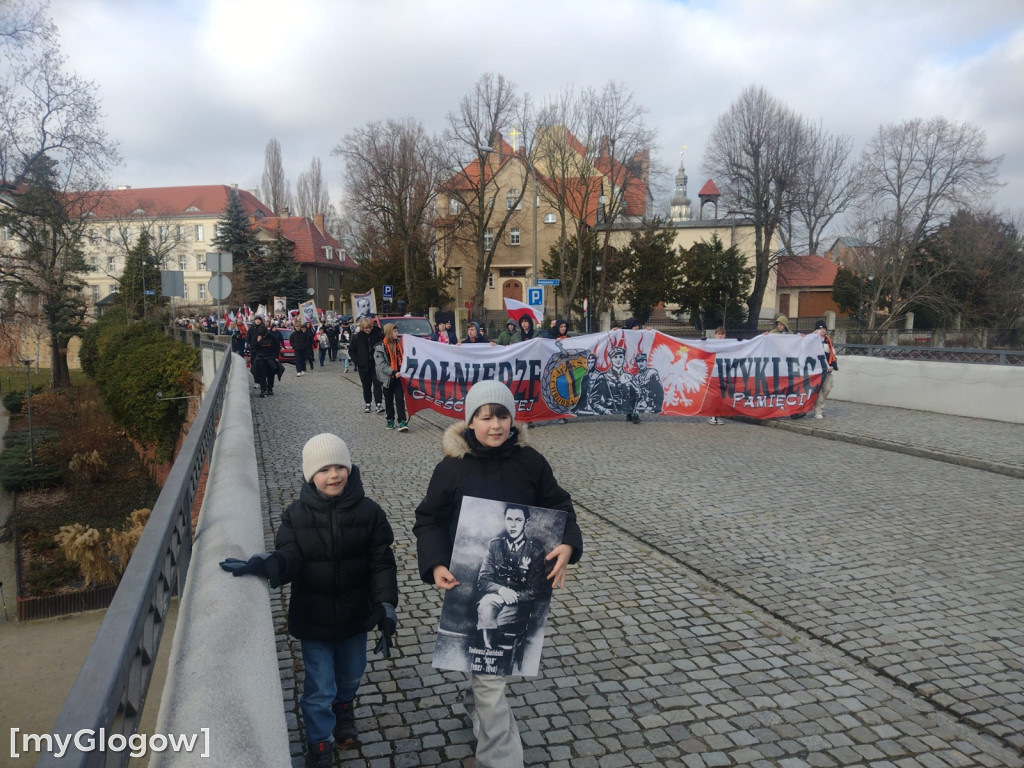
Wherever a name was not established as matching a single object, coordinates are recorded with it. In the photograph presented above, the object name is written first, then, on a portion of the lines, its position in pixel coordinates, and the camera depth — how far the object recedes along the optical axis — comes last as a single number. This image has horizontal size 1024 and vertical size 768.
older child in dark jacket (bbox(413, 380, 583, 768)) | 3.24
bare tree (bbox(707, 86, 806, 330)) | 46.16
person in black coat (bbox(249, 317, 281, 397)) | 17.36
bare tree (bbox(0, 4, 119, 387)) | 30.08
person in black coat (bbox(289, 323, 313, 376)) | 23.41
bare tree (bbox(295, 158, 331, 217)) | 100.62
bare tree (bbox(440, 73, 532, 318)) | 43.78
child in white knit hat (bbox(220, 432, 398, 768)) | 3.36
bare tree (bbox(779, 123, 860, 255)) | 46.31
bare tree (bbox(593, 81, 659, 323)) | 42.03
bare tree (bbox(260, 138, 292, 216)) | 98.31
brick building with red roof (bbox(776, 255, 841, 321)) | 70.75
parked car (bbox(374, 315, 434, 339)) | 25.98
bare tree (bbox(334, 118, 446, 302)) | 48.44
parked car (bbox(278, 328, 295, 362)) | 28.64
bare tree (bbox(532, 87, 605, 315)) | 42.31
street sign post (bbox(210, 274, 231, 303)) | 20.39
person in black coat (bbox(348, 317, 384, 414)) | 13.75
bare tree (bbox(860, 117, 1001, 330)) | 38.75
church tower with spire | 84.43
